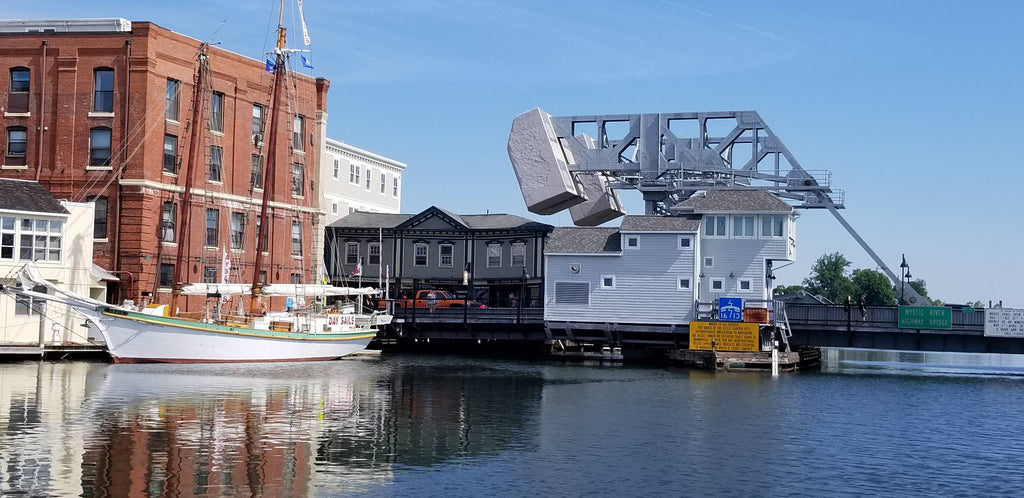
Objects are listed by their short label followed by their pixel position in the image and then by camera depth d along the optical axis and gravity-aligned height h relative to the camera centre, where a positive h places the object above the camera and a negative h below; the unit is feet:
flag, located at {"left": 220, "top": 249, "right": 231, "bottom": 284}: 201.57 +6.66
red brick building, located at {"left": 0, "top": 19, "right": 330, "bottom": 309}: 204.54 +31.89
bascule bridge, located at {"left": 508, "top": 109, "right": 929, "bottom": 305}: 218.18 +30.49
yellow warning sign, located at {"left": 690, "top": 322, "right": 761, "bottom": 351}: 205.67 -3.96
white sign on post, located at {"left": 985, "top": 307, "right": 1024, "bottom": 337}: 196.13 -0.36
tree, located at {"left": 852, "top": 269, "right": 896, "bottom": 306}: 517.55 +14.12
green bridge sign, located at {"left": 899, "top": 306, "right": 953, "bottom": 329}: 199.41 +0.24
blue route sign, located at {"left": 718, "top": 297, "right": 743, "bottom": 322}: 207.72 +0.90
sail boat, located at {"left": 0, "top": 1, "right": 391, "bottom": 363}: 173.99 -3.49
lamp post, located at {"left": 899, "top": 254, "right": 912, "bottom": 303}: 213.46 +7.95
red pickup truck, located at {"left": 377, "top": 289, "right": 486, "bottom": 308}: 254.27 +1.84
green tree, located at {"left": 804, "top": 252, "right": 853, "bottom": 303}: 549.13 +19.24
